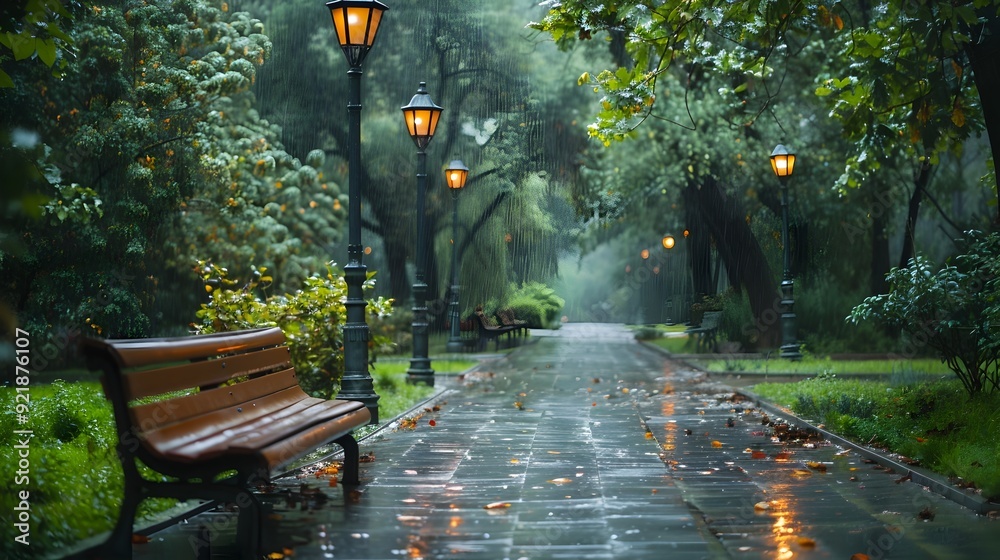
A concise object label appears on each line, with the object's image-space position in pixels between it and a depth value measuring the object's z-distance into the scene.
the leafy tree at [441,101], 27.28
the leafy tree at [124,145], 18.91
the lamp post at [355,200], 11.17
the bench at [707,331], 20.58
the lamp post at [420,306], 17.03
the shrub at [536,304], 25.95
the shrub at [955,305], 9.91
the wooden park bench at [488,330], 26.78
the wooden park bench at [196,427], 5.36
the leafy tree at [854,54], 9.73
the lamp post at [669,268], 20.28
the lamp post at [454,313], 25.20
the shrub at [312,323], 12.81
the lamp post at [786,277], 20.17
